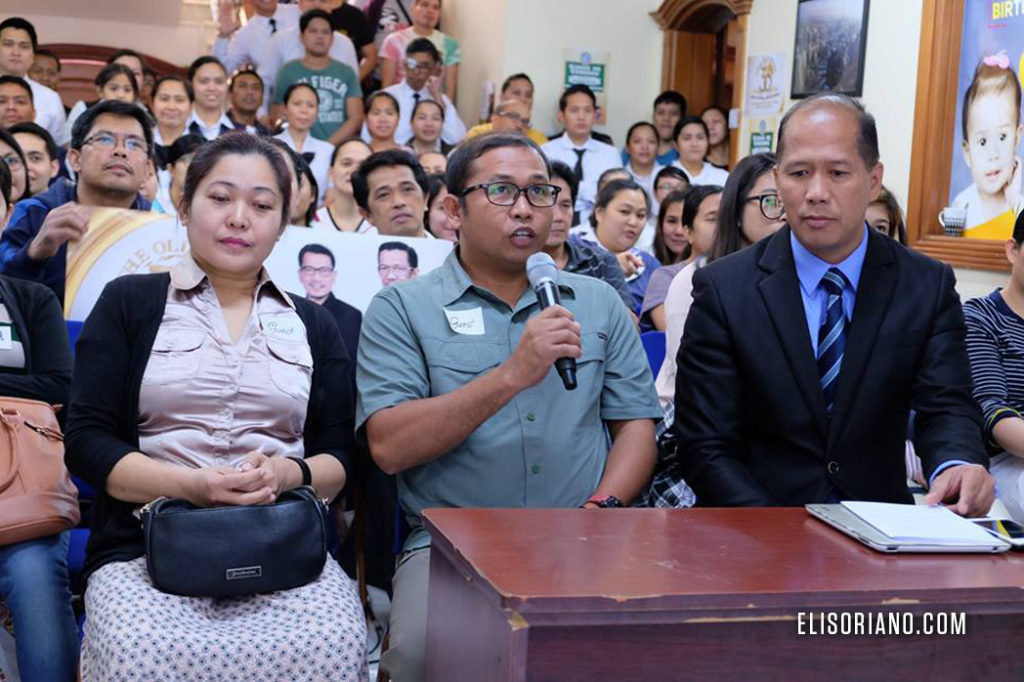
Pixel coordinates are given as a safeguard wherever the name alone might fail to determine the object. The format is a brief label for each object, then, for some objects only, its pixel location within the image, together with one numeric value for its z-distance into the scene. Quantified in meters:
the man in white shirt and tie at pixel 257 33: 7.89
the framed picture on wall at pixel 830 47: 6.69
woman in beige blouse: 1.93
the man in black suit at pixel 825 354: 2.20
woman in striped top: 2.91
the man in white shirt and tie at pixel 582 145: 7.79
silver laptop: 1.68
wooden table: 1.41
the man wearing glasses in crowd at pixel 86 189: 3.27
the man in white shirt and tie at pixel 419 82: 8.10
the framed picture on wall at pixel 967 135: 5.66
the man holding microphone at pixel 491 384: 2.22
